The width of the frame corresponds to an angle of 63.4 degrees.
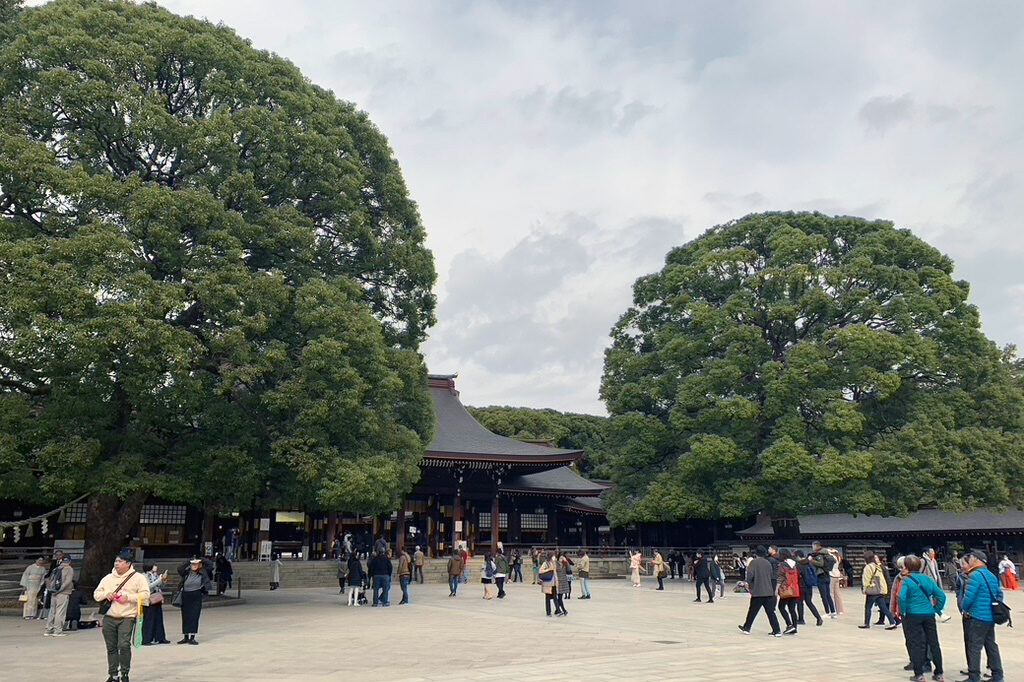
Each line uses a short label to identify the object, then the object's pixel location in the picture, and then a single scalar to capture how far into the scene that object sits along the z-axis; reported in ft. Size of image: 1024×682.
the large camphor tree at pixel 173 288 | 55.01
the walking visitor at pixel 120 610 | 29.81
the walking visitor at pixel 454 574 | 80.74
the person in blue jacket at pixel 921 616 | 31.65
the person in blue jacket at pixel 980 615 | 29.76
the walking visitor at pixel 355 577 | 67.77
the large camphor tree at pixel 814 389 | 104.22
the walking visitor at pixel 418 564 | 96.12
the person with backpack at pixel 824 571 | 59.41
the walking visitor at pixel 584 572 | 76.79
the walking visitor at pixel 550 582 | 59.31
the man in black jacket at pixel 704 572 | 74.13
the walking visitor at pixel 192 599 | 43.96
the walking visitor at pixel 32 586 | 59.47
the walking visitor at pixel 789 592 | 46.80
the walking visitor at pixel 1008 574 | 84.89
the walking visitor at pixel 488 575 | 77.97
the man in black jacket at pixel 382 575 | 67.67
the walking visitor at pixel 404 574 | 70.90
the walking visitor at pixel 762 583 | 45.21
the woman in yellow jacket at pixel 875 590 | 52.31
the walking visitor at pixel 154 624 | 43.47
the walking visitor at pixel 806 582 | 52.12
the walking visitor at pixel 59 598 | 49.21
